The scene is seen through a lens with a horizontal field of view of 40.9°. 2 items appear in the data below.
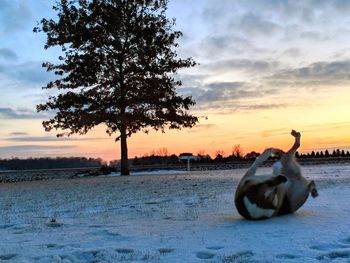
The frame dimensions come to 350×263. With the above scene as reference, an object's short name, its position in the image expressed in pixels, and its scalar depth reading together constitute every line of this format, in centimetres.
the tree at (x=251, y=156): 4349
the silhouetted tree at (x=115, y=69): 2642
